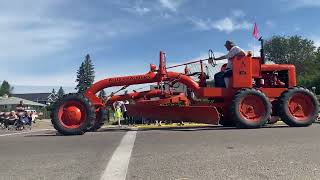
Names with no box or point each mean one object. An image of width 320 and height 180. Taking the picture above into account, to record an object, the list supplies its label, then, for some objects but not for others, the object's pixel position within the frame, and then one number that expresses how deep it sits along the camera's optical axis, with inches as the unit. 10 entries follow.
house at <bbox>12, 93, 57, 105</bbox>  2807.6
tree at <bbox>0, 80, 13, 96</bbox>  2843.2
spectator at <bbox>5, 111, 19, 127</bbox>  451.9
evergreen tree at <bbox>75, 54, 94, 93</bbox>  2048.6
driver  250.8
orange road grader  240.3
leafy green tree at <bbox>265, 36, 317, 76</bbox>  2140.2
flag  286.6
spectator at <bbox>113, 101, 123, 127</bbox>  437.4
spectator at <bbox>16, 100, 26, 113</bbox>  460.0
